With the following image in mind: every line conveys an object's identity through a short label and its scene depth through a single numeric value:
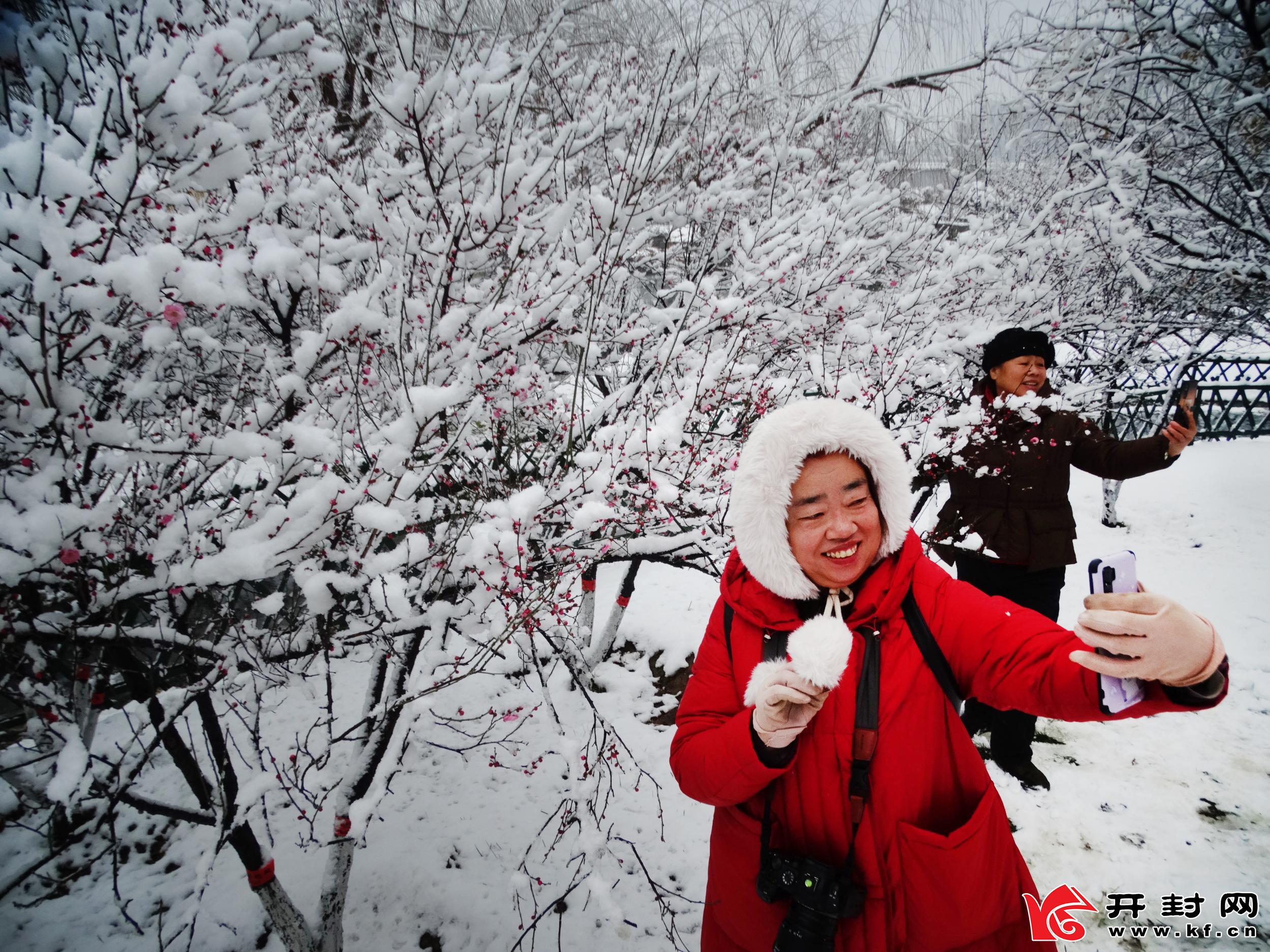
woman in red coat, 1.15
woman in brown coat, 2.58
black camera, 1.17
